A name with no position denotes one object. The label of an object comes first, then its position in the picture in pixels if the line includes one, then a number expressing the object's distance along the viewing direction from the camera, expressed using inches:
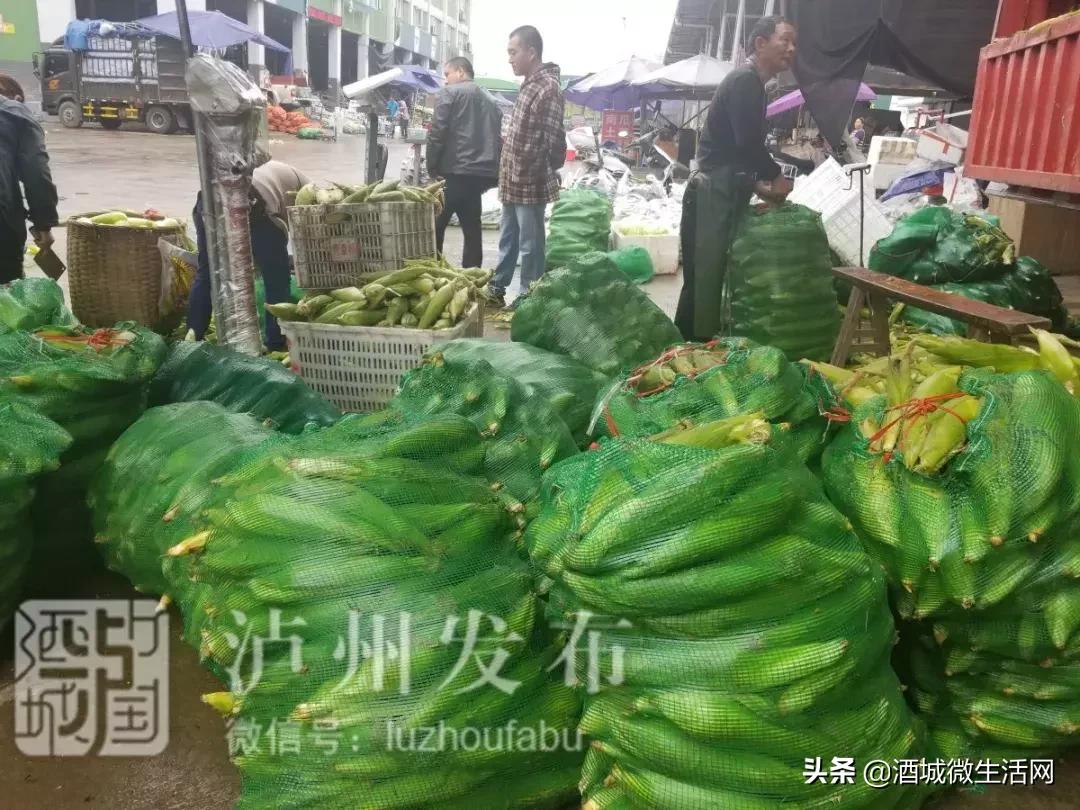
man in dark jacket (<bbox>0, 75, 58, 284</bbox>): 205.2
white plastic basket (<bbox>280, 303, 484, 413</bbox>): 170.9
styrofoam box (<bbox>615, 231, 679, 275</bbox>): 375.6
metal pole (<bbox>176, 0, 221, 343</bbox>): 149.5
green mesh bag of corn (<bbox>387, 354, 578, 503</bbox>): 101.8
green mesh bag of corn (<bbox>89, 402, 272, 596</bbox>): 101.2
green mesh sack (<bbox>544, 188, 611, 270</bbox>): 358.0
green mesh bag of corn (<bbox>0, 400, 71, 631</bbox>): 98.5
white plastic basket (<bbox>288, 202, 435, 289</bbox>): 186.2
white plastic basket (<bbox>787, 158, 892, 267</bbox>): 284.5
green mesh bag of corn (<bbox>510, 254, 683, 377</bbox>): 157.0
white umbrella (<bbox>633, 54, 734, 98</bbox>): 745.1
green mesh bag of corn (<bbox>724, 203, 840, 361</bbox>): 209.5
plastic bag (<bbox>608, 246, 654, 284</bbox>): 348.8
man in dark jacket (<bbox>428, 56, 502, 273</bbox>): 303.4
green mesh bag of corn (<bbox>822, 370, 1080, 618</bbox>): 78.2
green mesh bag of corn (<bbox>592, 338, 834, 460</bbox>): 97.8
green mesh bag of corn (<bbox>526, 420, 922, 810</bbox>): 66.6
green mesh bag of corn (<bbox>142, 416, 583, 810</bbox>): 70.6
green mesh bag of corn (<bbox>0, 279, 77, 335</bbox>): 130.6
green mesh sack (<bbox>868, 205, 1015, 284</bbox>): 235.3
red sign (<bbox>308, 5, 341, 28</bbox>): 1708.9
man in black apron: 218.4
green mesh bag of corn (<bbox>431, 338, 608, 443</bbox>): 129.4
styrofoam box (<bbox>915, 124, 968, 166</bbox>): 478.3
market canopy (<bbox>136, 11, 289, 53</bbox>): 983.6
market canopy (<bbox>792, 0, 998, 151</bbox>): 288.4
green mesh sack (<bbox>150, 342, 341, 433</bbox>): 132.6
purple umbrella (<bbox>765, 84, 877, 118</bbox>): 712.4
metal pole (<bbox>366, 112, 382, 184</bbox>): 339.9
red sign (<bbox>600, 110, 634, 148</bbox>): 1288.1
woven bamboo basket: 218.4
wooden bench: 145.6
